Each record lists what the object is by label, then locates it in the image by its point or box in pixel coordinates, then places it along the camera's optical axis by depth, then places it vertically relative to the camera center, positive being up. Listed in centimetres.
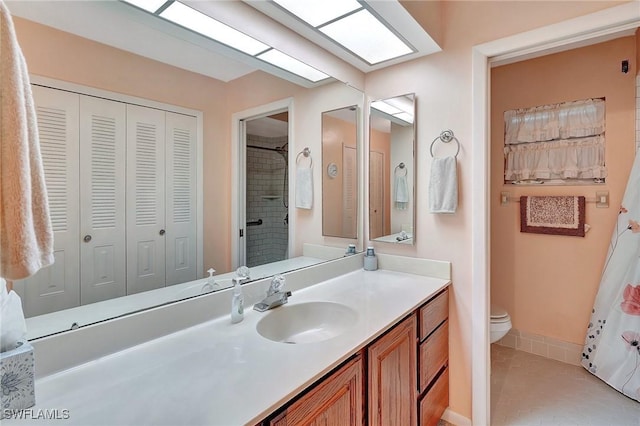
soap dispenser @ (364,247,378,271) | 205 -35
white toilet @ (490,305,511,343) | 222 -85
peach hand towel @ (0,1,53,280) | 56 +7
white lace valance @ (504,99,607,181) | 233 +53
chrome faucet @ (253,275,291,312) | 133 -39
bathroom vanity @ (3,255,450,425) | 73 -45
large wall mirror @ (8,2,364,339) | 88 +41
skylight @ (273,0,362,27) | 143 +95
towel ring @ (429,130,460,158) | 177 +41
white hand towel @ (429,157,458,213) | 175 +13
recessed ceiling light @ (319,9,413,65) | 158 +95
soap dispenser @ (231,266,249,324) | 120 -37
